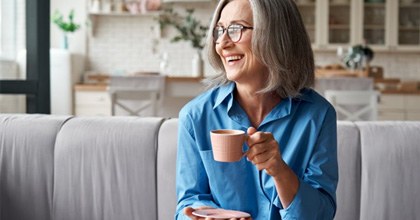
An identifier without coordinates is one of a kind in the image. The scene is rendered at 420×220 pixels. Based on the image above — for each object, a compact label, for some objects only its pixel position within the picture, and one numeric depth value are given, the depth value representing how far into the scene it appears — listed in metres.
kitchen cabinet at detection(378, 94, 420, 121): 6.62
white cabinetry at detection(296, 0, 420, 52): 7.39
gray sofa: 1.99
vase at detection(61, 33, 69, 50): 7.33
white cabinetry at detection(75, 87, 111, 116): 7.16
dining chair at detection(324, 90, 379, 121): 5.00
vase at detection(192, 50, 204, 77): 5.80
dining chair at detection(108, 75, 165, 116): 5.26
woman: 1.41
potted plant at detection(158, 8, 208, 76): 5.75
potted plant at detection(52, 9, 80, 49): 7.30
